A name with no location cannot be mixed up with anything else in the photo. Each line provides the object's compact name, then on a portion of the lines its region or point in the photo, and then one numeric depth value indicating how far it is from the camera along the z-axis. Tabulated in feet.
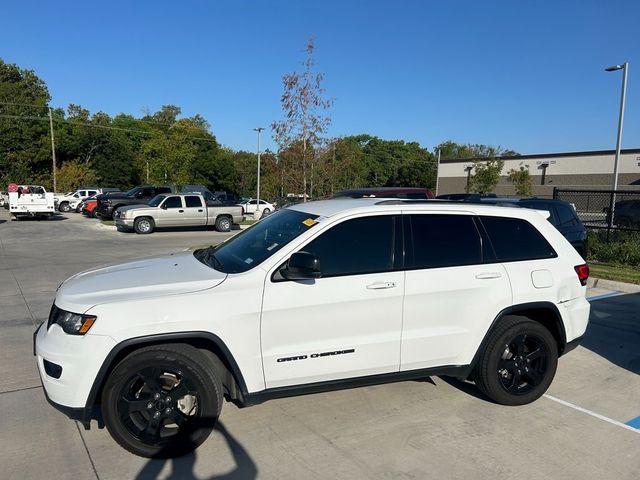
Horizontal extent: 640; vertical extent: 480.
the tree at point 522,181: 141.69
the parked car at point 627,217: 45.29
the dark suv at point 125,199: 86.53
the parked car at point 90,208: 97.96
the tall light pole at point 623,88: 62.49
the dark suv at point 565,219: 31.92
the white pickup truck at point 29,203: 83.66
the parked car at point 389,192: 33.99
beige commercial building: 150.21
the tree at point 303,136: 46.01
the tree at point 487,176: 140.26
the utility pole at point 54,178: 159.40
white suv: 10.56
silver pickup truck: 66.13
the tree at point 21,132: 176.45
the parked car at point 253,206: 114.26
